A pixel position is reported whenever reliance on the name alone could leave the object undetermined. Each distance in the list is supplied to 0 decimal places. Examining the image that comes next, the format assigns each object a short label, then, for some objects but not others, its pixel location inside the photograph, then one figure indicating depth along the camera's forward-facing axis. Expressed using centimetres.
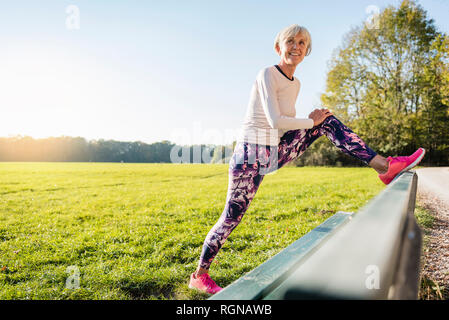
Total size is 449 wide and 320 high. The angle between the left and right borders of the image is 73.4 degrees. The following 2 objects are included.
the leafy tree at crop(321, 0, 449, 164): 2541
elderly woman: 212
